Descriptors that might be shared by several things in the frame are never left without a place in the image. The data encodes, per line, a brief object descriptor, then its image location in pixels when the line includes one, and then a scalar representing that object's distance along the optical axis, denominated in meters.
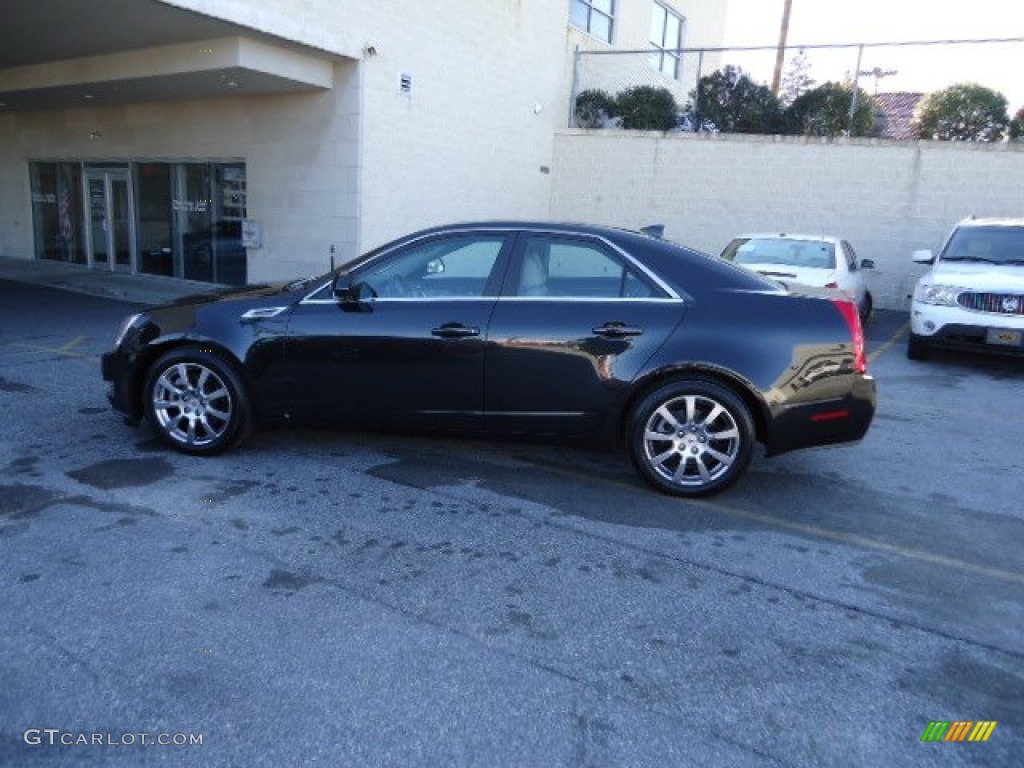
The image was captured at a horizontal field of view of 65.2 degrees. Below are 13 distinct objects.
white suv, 8.83
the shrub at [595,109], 18.00
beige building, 11.52
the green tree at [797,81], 16.75
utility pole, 17.16
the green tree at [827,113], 16.38
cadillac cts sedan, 4.63
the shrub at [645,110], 17.91
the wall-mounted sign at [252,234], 13.89
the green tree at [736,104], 17.03
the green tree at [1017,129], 17.30
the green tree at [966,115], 19.59
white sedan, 10.23
